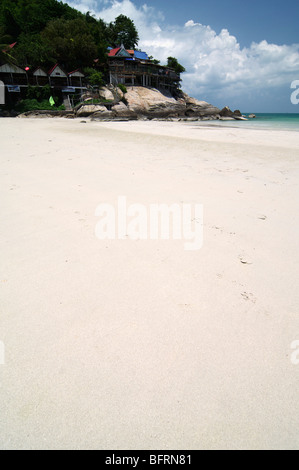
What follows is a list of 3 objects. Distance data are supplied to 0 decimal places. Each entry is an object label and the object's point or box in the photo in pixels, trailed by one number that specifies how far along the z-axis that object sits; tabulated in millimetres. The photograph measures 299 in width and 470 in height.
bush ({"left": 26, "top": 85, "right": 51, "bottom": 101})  30739
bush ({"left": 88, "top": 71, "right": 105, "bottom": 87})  34344
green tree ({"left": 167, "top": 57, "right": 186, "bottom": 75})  56125
